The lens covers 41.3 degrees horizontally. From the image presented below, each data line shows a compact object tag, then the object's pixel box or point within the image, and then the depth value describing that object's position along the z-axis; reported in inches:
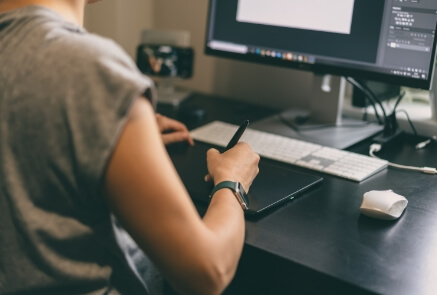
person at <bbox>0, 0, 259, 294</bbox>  27.6
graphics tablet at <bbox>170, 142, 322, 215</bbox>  40.6
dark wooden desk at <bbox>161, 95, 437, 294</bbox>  32.2
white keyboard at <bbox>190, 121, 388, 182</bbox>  47.5
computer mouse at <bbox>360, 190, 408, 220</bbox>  38.4
